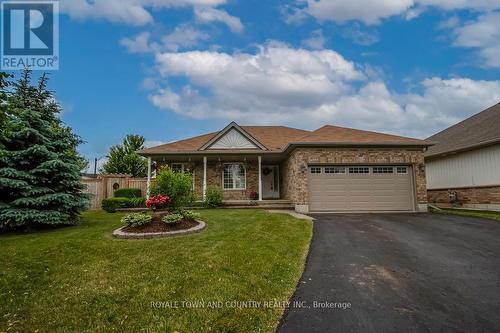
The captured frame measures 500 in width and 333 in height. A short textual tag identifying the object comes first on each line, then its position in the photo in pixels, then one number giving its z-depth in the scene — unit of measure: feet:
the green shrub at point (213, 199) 45.91
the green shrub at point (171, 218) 24.95
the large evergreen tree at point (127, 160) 84.33
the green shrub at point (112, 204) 43.01
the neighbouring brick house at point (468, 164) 40.91
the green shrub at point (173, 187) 27.30
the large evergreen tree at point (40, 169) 26.22
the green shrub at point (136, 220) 24.79
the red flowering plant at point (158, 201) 26.76
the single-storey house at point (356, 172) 41.27
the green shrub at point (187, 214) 27.84
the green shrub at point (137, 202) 44.45
